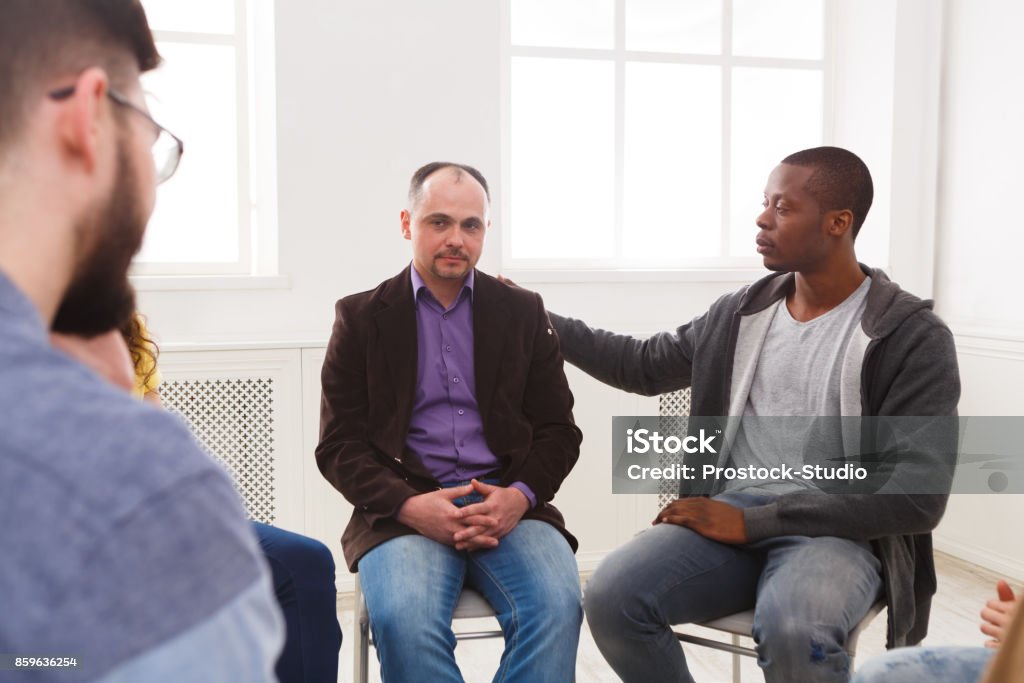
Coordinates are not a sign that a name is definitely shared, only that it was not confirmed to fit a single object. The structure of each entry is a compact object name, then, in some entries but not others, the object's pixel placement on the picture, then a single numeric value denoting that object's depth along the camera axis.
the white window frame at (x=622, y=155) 3.47
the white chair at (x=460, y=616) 1.83
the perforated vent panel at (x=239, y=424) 2.99
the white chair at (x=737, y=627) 1.78
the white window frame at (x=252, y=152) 3.13
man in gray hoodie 1.75
